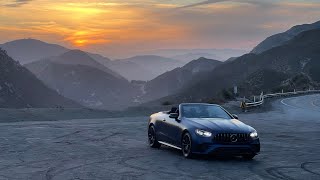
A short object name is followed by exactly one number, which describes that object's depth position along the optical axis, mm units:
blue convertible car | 13445
